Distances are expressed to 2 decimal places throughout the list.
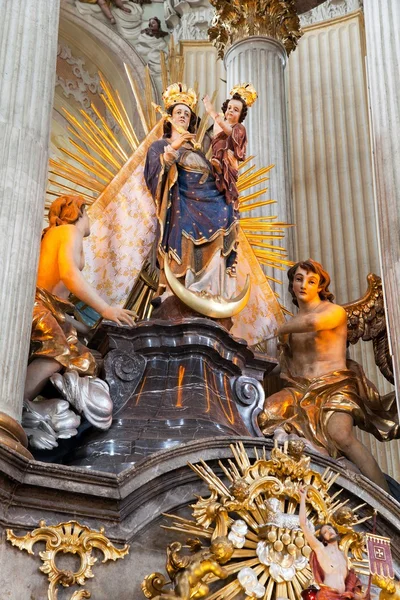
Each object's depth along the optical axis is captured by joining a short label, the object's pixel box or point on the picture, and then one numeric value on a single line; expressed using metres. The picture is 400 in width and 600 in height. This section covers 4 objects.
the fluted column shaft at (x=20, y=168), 4.57
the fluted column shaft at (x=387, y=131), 5.29
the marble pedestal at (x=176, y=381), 4.91
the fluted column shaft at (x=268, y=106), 7.43
